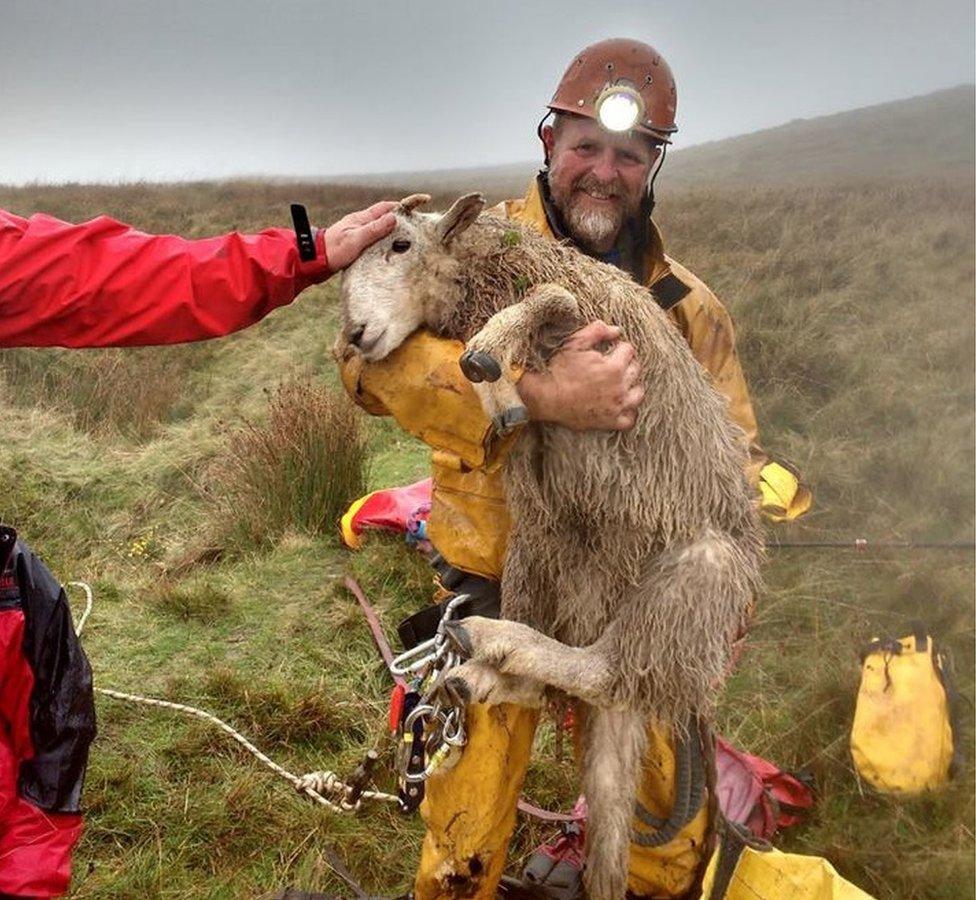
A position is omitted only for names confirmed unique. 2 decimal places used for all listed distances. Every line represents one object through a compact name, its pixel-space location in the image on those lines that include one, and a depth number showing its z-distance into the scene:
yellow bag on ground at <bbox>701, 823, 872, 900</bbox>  2.66
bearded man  2.38
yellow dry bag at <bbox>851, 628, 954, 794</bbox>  3.43
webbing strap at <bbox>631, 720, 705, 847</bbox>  2.80
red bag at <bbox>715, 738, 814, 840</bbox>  3.42
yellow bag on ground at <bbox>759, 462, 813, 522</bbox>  3.28
